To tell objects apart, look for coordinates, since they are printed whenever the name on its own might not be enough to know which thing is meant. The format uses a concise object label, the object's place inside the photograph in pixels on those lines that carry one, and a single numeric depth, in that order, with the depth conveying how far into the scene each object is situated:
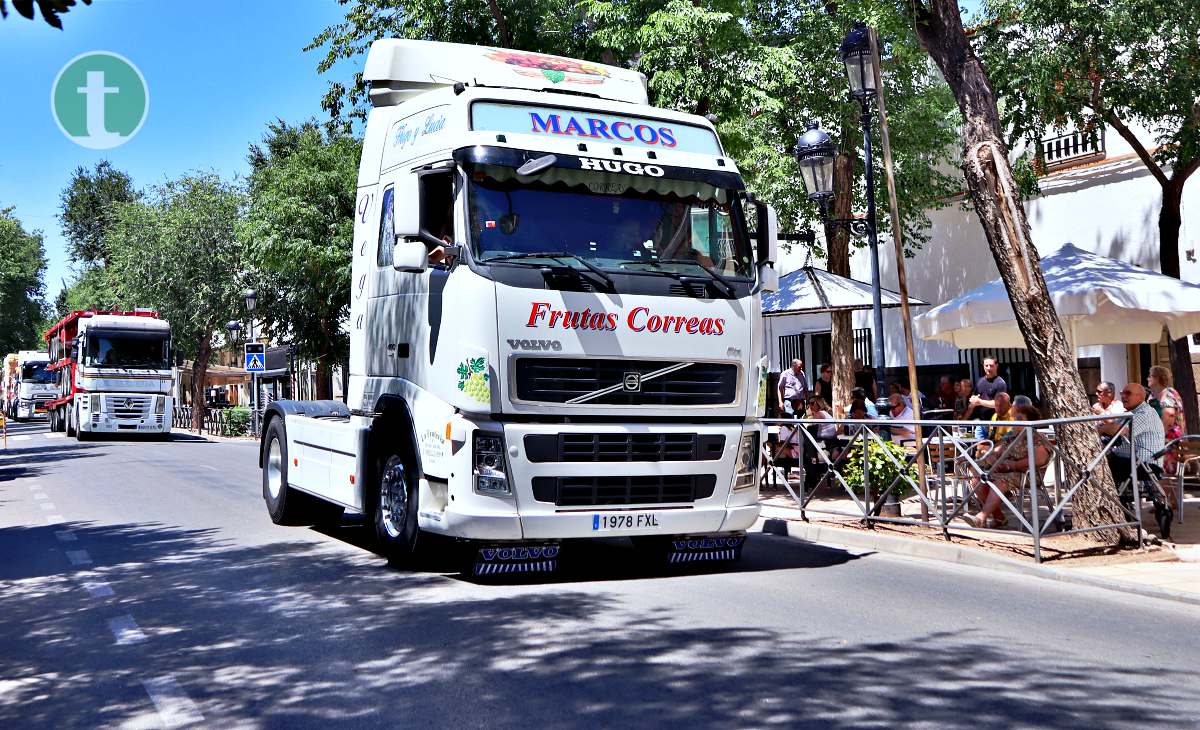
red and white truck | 34.12
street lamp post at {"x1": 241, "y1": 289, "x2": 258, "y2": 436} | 35.03
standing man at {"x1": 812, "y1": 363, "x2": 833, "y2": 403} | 17.81
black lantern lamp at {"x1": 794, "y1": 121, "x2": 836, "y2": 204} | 13.32
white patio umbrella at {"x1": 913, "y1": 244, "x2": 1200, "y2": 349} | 12.05
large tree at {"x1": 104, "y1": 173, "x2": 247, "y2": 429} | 46.22
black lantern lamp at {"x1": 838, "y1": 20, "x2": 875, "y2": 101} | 12.27
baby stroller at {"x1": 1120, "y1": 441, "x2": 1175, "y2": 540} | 9.88
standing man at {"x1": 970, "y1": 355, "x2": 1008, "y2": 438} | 16.67
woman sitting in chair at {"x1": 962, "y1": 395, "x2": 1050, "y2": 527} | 9.40
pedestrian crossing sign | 33.47
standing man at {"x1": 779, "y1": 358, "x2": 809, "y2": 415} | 17.88
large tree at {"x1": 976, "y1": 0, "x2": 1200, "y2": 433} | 16.95
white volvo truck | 7.94
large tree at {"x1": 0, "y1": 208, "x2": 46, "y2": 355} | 42.94
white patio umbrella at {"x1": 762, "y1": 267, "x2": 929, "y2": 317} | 14.79
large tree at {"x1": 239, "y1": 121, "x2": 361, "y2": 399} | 32.56
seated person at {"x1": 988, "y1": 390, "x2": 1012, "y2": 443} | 11.33
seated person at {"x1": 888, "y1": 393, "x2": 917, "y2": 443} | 14.00
